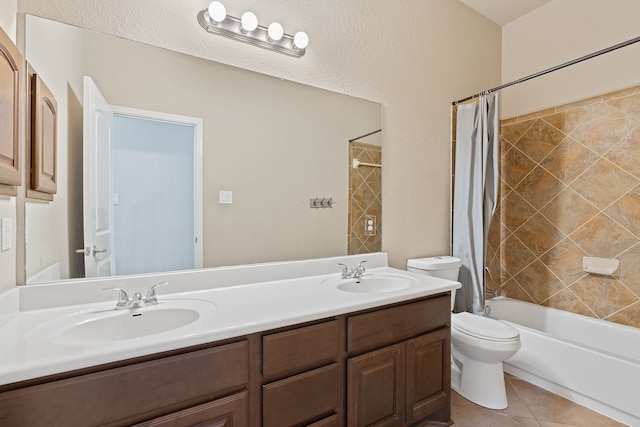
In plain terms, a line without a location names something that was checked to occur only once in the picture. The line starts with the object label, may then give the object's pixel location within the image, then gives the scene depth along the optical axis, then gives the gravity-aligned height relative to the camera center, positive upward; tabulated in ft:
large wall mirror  4.22 +0.89
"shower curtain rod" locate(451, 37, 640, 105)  5.79 +3.03
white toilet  5.98 -2.78
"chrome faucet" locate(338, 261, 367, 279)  5.89 -1.12
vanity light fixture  4.99 +3.04
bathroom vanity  2.71 -1.65
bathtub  5.73 -3.00
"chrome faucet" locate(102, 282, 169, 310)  3.97 -1.11
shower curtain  7.93 +0.59
